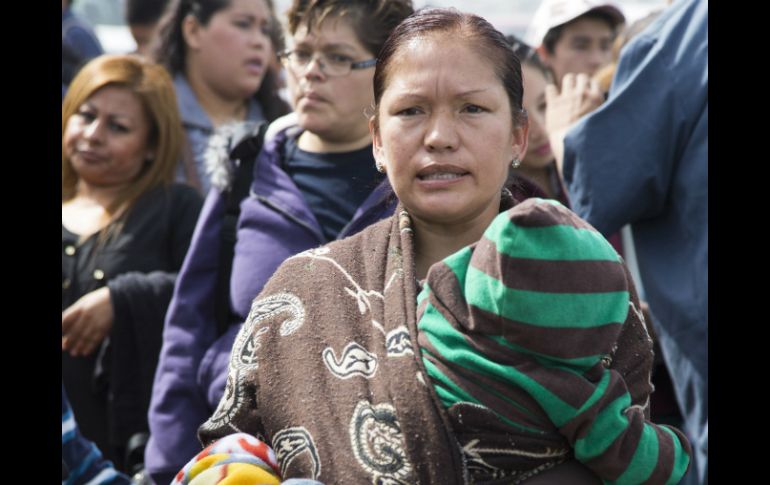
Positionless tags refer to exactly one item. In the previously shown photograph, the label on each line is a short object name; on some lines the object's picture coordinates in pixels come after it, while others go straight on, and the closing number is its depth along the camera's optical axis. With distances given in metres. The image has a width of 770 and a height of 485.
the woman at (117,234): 3.88
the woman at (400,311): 1.97
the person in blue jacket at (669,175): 3.47
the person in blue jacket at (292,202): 3.21
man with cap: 5.32
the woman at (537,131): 4.08
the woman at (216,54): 5.09
